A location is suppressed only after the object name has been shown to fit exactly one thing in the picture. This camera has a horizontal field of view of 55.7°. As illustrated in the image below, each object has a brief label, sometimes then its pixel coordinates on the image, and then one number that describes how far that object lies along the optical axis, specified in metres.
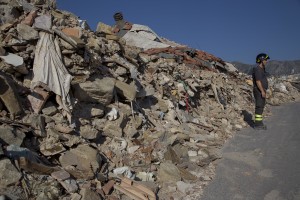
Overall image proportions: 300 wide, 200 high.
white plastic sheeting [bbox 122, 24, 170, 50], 13.08
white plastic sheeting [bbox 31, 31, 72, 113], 5.23
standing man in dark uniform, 7.52
